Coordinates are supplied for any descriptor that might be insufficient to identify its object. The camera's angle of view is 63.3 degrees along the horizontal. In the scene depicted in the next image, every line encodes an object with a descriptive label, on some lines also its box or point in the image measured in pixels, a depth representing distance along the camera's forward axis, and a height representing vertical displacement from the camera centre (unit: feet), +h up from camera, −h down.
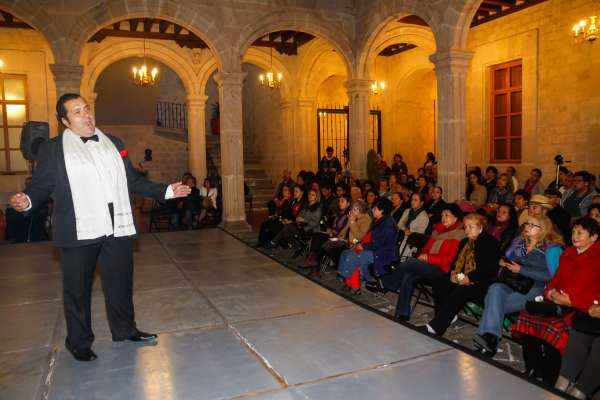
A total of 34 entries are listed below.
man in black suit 9.58 -0.75
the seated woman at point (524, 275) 11.66 -2.86
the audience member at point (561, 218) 17.40 -2.08
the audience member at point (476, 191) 26.84 -1.62
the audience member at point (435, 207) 20.56 -1.99
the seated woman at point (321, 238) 20.40 -3.12
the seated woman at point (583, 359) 9.38 -3.91
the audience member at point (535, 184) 26.42 -1.28
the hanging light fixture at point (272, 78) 41.32 +7.69
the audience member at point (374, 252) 16.58 -3.07
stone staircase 47.88 -1.04
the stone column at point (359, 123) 34.45 +2.97
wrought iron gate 49.80 +3.46
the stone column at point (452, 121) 25.86 +2.26
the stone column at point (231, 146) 30.83 +1.32
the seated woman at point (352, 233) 18.69 -2.65
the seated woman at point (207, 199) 35.07 -2.32
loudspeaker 11.11 +0.80
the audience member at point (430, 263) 14.16 -3.01
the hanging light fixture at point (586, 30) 28.40 +7.70
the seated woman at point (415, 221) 19.26 -2.31
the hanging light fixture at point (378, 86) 48.16 +7.76
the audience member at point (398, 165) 38.04 -0.14
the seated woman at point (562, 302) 10.22 -3.01
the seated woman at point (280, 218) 25.63 -2.78
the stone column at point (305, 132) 47.24 +3.25
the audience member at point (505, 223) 15.91 -2.05
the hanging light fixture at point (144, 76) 38.66 +7.49
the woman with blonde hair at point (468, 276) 12.65 -3.06
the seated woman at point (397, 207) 21.68 -1.99
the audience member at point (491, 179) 27.71 -1.06
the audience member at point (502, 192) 25.03 -1.61
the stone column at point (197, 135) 45.70 +3.05
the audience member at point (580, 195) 21.07 -1.55
